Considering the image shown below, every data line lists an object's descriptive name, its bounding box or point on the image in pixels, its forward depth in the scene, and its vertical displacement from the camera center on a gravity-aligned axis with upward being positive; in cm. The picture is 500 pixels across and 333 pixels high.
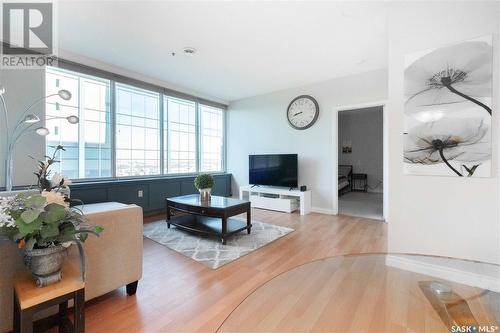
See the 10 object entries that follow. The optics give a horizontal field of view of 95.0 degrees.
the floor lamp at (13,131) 278 +43
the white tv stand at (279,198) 441 -67
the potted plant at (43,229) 102 -30
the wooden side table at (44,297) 103 -63
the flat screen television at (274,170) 458 -9
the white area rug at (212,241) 250 -98
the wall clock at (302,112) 454 +110
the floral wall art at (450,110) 177 +46
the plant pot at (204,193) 338 -42
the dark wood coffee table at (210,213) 288 -64
